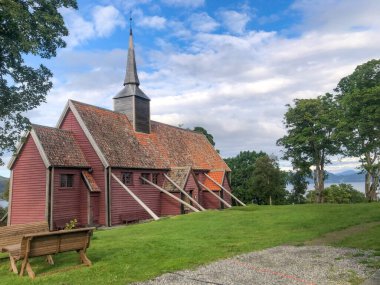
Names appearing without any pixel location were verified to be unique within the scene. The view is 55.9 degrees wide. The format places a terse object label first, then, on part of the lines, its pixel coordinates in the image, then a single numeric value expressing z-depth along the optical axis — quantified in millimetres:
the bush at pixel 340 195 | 55094
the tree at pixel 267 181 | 47875
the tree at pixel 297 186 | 49219
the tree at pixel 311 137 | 42938
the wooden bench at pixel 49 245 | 8438
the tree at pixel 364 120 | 32125
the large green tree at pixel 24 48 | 12594
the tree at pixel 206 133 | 57594
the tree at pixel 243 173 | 52812
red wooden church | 24109
